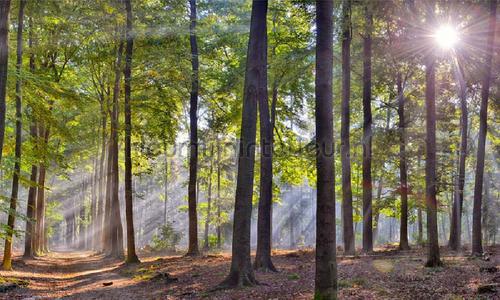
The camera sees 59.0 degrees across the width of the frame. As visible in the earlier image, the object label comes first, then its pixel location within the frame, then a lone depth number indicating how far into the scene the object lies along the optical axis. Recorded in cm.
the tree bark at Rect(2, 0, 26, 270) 1387
